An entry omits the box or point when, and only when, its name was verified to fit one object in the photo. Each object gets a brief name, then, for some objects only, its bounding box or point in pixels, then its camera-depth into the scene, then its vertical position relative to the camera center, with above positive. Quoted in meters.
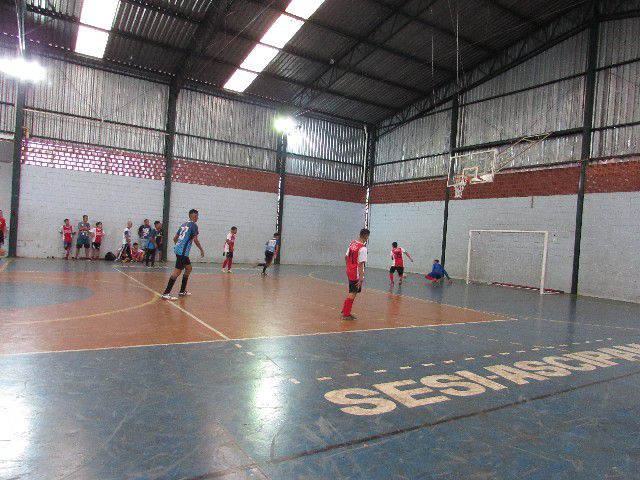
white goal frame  17.05 -0.09
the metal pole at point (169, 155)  22.09 +3.57
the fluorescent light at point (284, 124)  22.52 +5.86
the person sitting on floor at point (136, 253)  21.13 -1.66
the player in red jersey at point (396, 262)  16.58 -0.94
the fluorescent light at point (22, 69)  16.77 +6.00
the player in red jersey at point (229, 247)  17.48 -0.87
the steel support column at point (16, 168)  18.88 +1.99
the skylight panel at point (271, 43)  17.20 +8.45
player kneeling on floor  19.88 -1.57
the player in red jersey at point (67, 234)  19.72 -0.85
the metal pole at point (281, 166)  25.34 +3.84
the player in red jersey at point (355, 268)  8.82 -0.69
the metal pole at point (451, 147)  23.20 +5.19
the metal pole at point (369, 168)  28.30 +4.60
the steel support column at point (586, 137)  17.56 +4.73
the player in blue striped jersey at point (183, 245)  10.03 -0.51
